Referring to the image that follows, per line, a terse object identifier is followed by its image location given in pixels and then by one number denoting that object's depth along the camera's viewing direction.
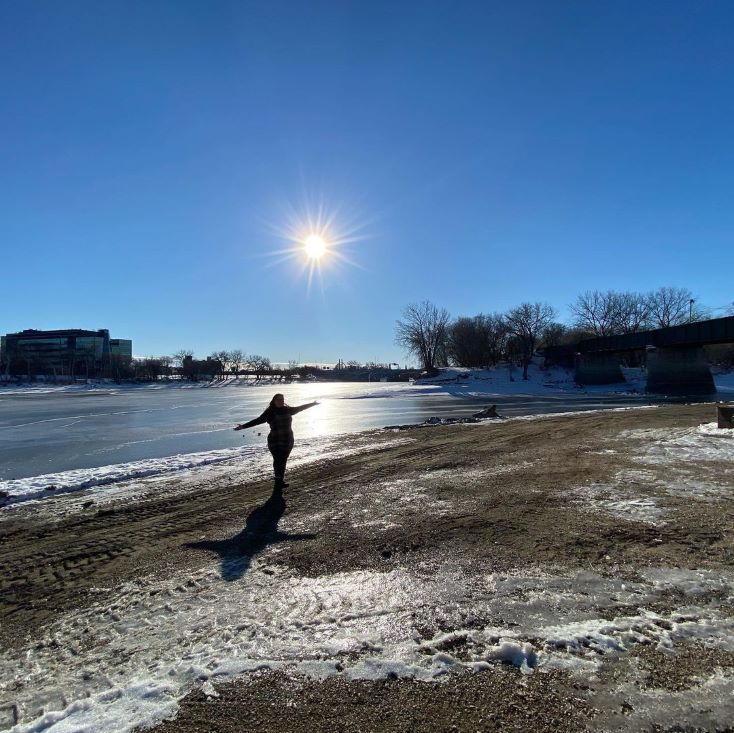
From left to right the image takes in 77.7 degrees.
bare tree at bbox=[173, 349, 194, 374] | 140.85
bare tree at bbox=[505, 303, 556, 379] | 85.19
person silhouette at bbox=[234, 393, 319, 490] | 9.16
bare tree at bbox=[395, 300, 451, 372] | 102.69
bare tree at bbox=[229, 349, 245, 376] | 150.57
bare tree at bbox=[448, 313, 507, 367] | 96.19
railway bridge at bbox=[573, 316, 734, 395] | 46.69
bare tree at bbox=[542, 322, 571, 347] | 97.06
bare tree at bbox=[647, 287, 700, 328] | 93.12
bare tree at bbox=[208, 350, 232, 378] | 144.68
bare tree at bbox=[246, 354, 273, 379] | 152.75
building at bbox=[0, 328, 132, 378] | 123.81
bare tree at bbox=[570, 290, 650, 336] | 95.15
